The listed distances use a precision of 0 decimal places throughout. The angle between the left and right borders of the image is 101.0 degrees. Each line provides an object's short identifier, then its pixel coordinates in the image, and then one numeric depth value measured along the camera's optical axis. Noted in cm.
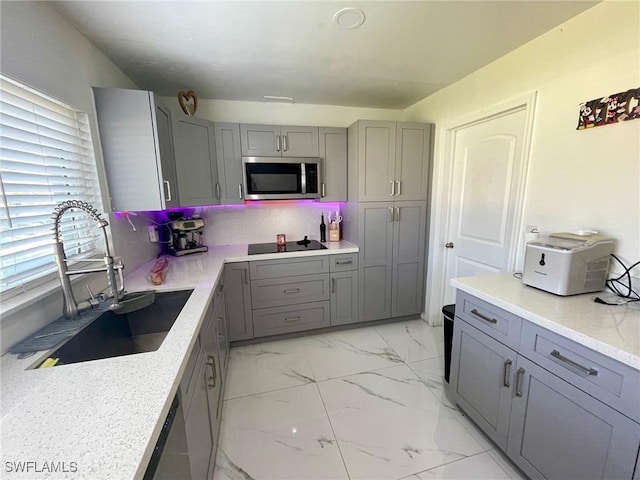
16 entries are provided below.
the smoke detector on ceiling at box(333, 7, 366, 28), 135
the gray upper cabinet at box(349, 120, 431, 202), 253
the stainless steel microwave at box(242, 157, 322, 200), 251
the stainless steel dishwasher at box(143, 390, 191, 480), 73
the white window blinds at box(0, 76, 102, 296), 106
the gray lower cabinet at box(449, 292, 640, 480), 95
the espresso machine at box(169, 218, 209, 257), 243
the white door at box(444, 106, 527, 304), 189
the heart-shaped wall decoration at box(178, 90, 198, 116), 229
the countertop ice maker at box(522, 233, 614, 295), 129
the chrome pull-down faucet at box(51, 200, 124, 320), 116
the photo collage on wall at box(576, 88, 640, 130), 126
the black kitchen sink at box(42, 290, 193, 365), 114
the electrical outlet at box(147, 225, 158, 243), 230
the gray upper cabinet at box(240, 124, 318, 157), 250
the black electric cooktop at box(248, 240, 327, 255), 260
